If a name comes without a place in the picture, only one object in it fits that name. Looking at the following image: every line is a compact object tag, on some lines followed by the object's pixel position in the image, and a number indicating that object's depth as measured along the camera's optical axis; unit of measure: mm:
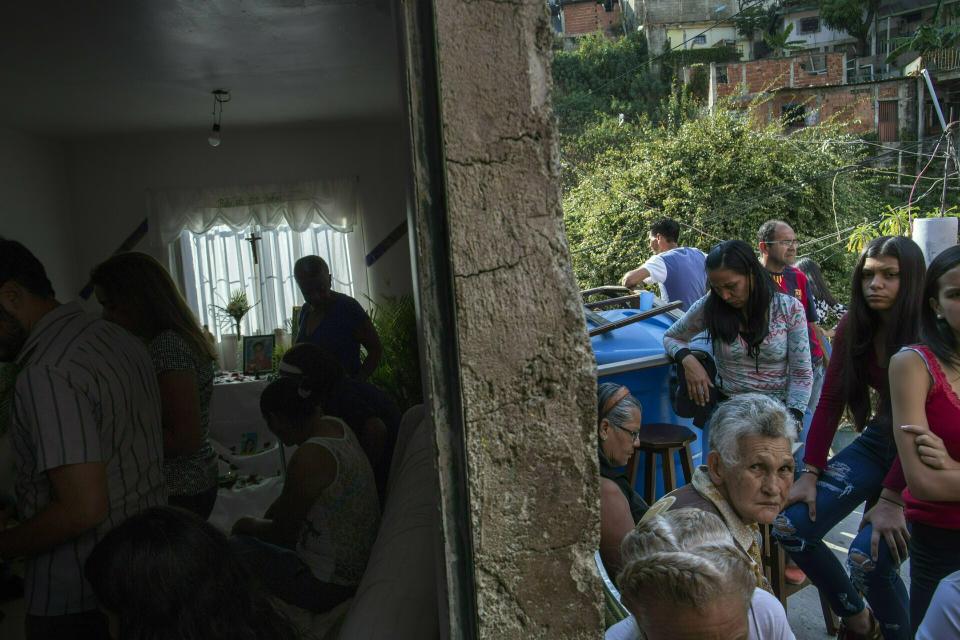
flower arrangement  8102
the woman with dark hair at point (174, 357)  2617
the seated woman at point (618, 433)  2801
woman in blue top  4672
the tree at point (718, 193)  15055
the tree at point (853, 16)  34875
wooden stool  3356
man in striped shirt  1871
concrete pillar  1281
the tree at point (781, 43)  32744
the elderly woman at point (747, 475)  2238
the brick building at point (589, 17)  40344
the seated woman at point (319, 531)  2578
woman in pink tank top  2158
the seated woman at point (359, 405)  3201
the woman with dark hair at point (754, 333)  3299
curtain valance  8133
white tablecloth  4734
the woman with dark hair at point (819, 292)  5082
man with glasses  4382
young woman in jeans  2559
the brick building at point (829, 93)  23906
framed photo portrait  7441
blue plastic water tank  3691
